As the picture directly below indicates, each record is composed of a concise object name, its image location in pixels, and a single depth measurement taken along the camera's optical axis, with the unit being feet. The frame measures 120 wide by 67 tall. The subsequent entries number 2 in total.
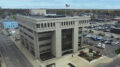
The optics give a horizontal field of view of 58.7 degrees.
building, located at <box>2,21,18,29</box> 318.24
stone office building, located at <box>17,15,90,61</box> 118.93
